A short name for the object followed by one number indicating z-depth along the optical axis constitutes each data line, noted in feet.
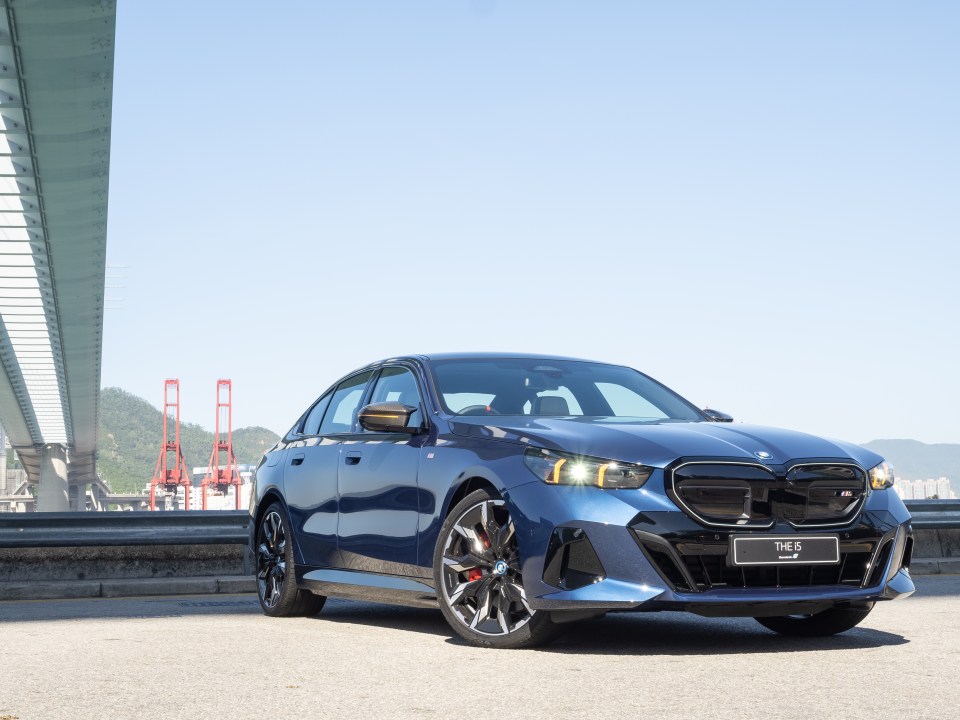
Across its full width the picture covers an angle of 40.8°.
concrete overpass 75.56
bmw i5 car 17.70
